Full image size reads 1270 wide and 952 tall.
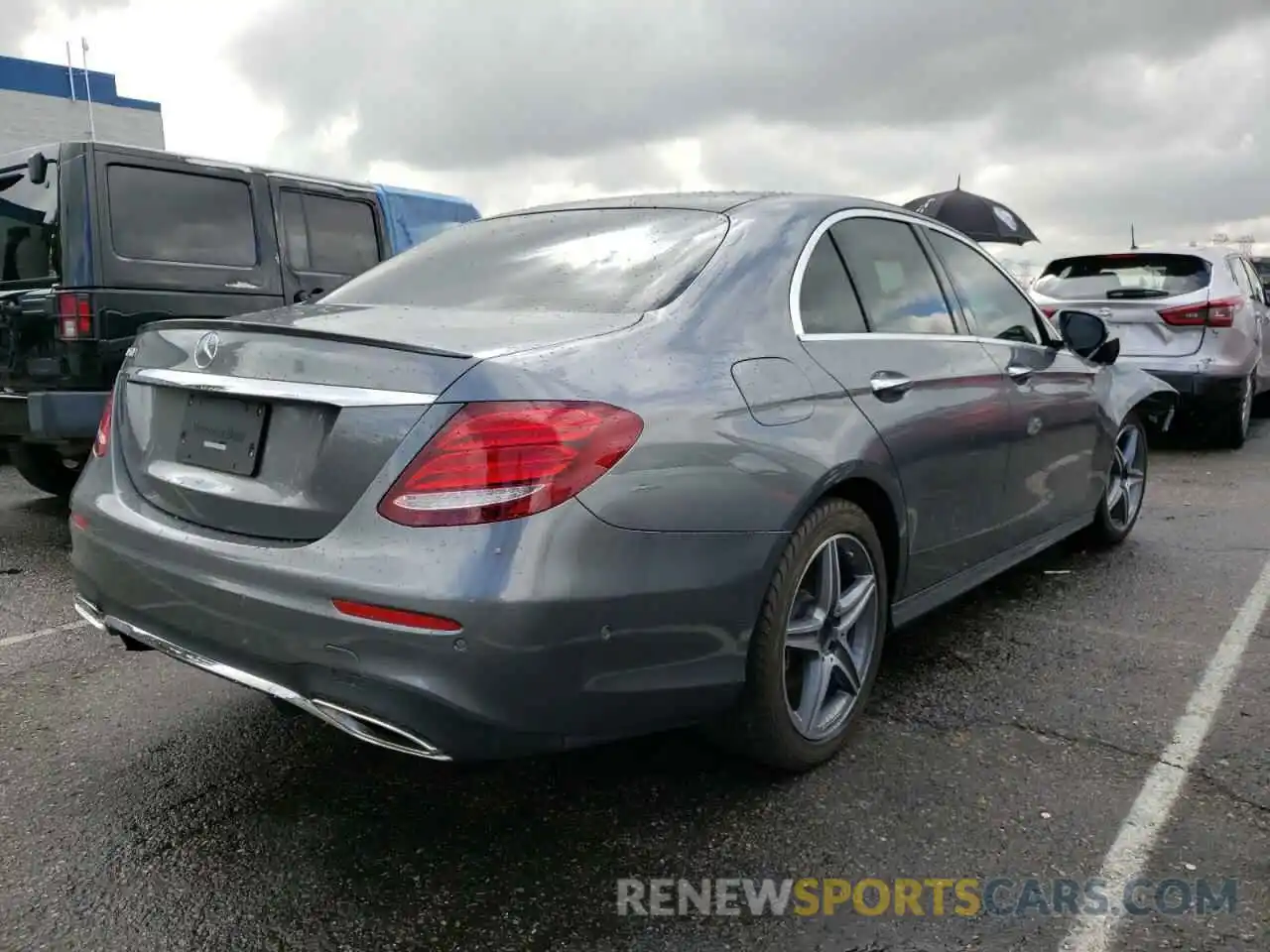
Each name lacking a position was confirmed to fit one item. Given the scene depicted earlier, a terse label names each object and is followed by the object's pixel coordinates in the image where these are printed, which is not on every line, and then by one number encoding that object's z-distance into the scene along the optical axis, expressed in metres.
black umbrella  13.31
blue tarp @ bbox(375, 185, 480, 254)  8.26
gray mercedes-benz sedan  2.06
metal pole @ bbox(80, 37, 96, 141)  23.73
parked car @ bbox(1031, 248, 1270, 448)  7.69
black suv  5.12
